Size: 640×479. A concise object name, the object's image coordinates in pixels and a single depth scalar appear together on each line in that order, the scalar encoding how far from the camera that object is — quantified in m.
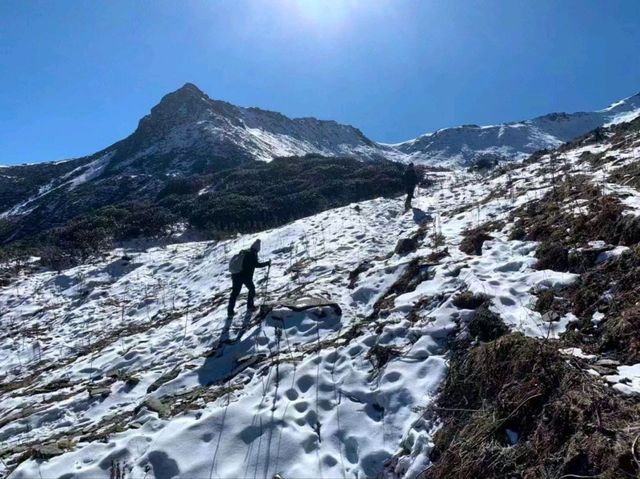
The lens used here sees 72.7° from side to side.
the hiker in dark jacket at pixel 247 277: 9.90
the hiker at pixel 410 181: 19.73
